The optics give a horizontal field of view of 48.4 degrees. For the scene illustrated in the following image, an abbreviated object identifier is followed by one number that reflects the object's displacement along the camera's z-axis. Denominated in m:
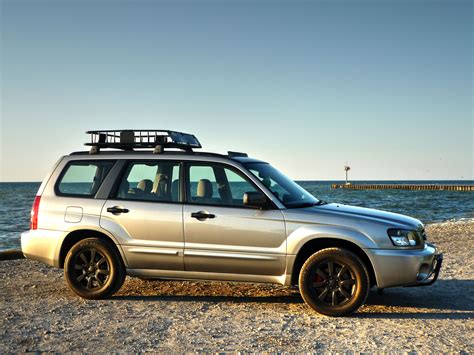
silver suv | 5.87
